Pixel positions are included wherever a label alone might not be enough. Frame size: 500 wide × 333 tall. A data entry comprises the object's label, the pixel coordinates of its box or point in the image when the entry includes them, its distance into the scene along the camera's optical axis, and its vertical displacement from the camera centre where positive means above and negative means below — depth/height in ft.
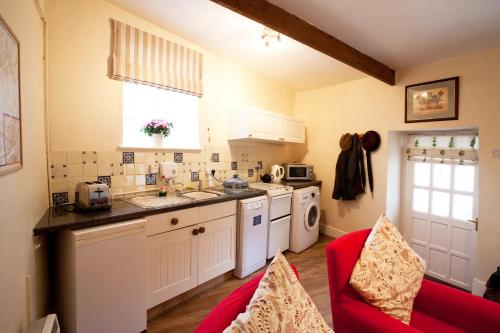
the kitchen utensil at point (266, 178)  11.21 -0.88
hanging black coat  10.52 -0.48
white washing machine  10.18 -2.62
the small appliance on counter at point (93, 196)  5.35 -0.89
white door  8.19 -2.11
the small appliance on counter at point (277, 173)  11.53 -0.65
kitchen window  7.68 +1.60
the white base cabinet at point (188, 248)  5.94 -2.58
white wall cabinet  9.49 +1.48
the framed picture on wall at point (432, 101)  7.99 +2.22
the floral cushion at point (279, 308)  2.07 -1.43
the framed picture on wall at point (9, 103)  2.82 +0.73
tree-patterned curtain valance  8.16 +0.54
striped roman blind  6.80 +3.17
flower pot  7.82 +0.66
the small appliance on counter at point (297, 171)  11.67 -0.56
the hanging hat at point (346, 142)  10.73 +0.88
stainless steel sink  7.38 -1.20
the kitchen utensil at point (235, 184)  8.96 -0.96
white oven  9.14 -2.30
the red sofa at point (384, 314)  3.67 -2.49
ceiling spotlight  7.22 +3.98
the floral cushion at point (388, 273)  3.88 -1.99
